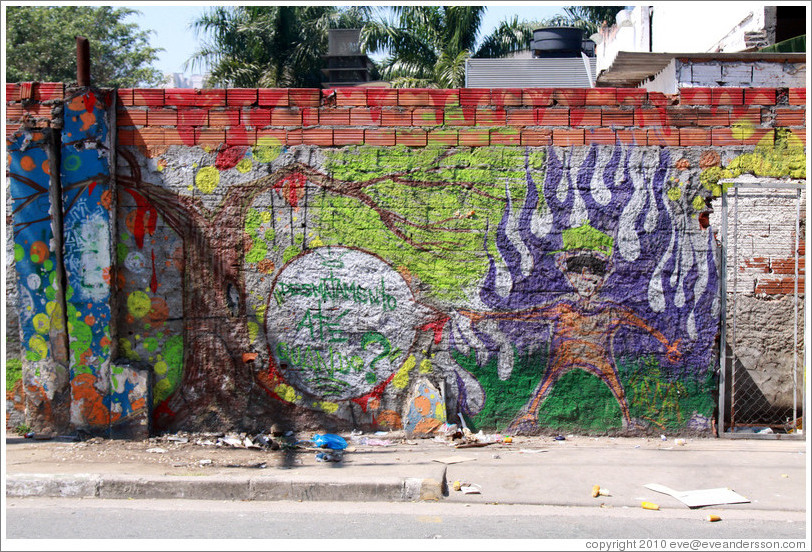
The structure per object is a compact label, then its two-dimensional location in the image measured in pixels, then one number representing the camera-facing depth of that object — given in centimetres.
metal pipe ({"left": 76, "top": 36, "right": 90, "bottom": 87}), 611
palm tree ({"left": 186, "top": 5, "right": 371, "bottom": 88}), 2069
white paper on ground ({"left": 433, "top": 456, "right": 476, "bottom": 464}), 569
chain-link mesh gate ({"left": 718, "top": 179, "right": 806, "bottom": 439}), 666
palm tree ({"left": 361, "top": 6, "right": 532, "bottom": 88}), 1931
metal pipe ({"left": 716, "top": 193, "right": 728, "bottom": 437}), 630
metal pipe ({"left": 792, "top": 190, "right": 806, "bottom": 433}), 628
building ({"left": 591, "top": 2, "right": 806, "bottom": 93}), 837
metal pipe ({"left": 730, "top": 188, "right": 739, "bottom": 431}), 640
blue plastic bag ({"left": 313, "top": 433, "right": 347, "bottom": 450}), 609
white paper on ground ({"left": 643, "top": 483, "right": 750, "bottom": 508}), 498
